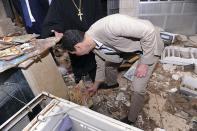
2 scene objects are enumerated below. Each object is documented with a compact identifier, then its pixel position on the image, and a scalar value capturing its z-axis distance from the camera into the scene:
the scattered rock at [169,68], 2.33
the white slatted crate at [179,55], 2.34
